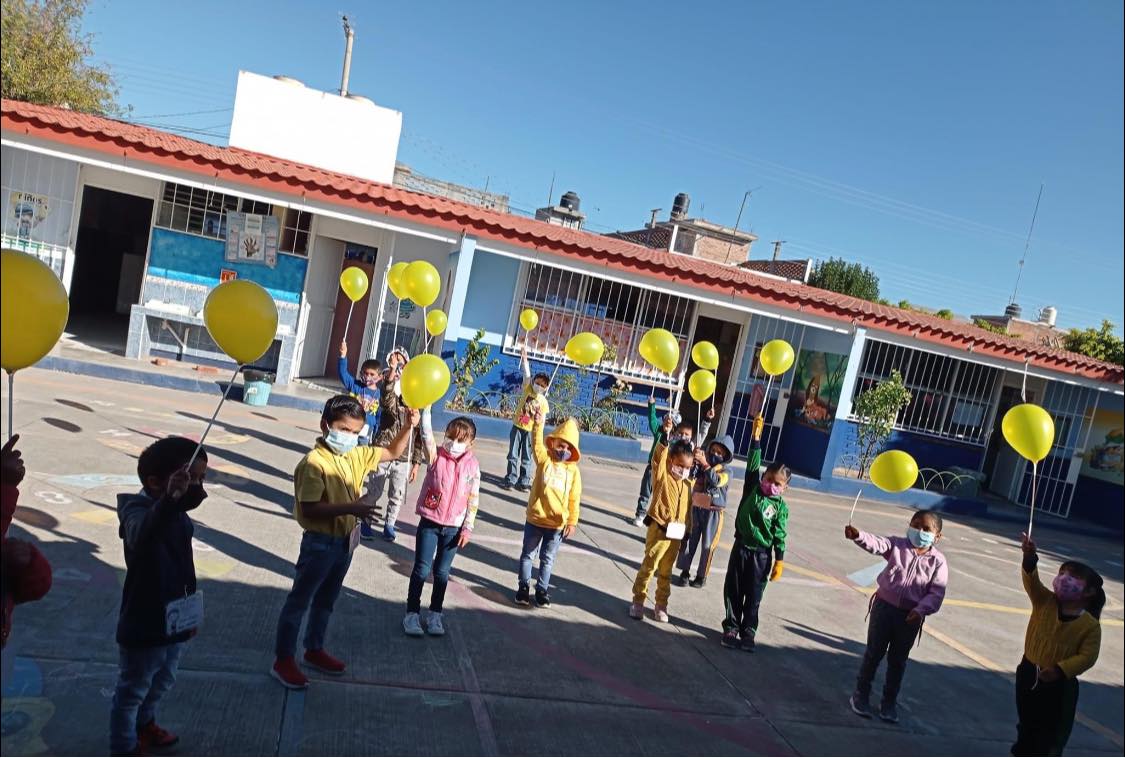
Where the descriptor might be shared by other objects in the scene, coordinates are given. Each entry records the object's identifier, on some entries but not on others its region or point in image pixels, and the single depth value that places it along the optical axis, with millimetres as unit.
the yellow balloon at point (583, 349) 7809
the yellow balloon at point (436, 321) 8570
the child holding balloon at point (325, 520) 3803
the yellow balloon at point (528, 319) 10984
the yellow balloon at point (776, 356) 7941
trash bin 11250
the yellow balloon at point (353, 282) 9078
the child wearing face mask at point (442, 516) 4738
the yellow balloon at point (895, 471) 5250
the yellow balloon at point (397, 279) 7218
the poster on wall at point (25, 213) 12172
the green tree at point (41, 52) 15781
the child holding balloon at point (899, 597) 4852
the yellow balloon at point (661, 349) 7447
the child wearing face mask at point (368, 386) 6812
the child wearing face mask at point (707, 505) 6570
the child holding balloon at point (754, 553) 5637
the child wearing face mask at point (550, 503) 5402
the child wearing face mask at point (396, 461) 6395
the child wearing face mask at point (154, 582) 2924
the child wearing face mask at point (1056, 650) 4230
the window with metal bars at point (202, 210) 12617
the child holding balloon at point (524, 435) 8508
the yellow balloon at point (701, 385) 8031
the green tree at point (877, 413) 14422
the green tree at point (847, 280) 38219
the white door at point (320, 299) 13305
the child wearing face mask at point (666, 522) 5691
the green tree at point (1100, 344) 21328
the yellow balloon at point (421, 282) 6629
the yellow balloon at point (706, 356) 8695
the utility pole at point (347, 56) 18625
